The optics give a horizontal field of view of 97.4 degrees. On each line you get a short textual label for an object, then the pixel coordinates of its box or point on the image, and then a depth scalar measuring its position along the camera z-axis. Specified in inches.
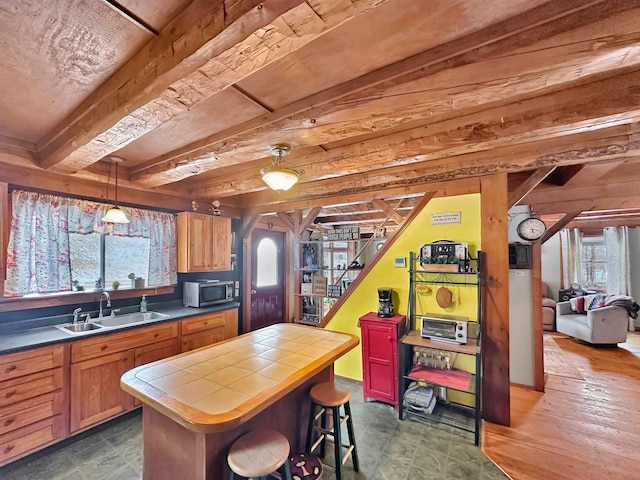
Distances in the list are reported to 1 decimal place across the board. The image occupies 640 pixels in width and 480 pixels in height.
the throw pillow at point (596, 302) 195.5
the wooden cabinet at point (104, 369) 93.6
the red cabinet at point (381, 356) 113.3
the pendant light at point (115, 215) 104.0
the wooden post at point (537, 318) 128.6
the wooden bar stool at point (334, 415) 71.6
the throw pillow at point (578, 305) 209.6
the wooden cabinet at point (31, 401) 80.0
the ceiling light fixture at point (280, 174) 77.8
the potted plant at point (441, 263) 106.7
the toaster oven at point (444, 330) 100.9
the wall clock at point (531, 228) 131.6
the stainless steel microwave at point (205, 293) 141.2
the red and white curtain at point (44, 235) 96.8
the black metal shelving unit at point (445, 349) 96.3
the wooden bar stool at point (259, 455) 50.1
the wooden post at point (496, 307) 103.0
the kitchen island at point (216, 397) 48.5
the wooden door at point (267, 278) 204.8
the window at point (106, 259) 112.4
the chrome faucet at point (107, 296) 117.6
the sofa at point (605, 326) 182.1
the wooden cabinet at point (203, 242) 143.3
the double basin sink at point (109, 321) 107.0
